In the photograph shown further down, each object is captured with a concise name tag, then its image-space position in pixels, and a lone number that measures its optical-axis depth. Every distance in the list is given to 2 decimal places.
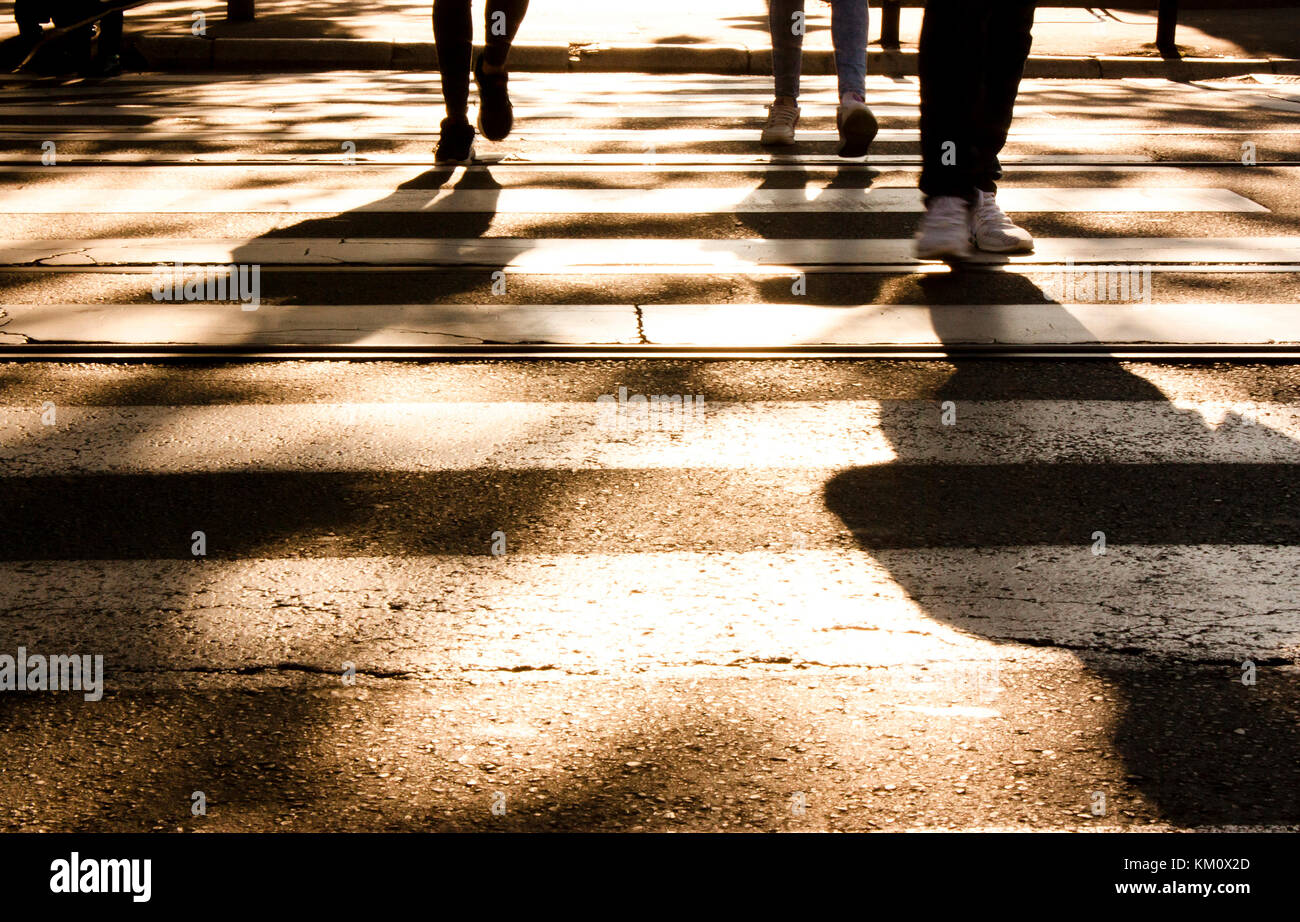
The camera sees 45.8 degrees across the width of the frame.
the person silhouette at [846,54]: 7.32
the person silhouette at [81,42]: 11.38
